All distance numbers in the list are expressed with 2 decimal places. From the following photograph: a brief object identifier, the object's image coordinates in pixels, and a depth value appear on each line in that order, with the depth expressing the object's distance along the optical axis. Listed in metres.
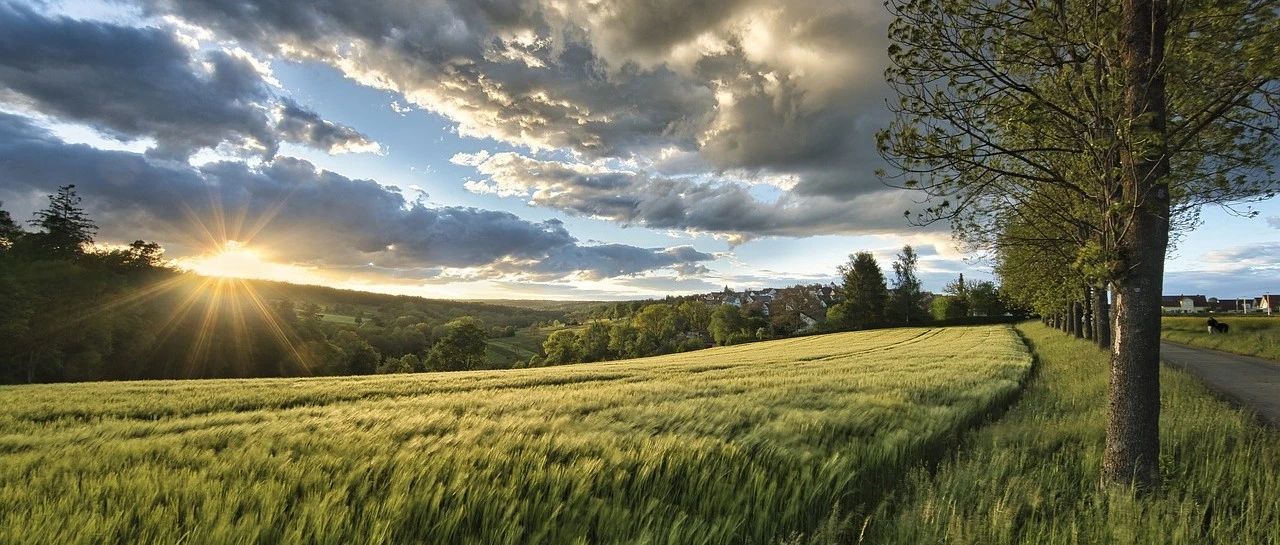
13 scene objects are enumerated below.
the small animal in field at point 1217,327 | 34.03
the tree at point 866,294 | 99.88
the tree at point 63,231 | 60.62
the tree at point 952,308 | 107.19
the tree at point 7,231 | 54.94
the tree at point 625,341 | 104.50
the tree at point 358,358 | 82.50
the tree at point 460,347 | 84.56
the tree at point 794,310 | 110.31
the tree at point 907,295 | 103.69
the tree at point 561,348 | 101.69
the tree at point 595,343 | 105.81
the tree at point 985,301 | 104.06
